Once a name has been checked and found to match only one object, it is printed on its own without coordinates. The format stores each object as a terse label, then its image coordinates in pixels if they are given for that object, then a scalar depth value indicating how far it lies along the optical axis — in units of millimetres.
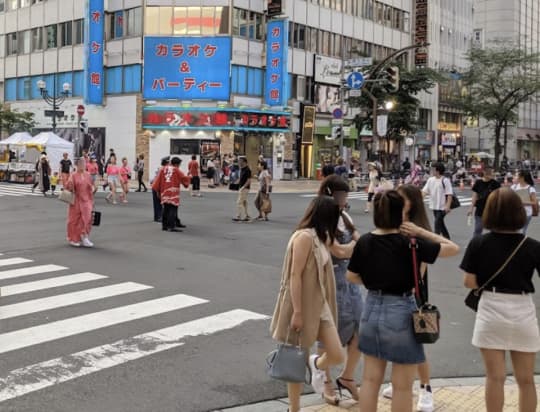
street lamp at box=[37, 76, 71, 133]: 38722
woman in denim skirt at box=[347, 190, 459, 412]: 4172
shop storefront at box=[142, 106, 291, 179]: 40031
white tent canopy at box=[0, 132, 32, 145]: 35247
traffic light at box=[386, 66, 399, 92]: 30531
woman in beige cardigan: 4586
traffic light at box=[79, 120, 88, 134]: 38569
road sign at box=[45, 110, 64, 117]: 35088
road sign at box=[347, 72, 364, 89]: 29797
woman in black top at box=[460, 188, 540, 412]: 4293
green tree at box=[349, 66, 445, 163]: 42125
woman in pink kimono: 13188
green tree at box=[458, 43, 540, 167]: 54594
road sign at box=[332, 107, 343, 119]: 31641
